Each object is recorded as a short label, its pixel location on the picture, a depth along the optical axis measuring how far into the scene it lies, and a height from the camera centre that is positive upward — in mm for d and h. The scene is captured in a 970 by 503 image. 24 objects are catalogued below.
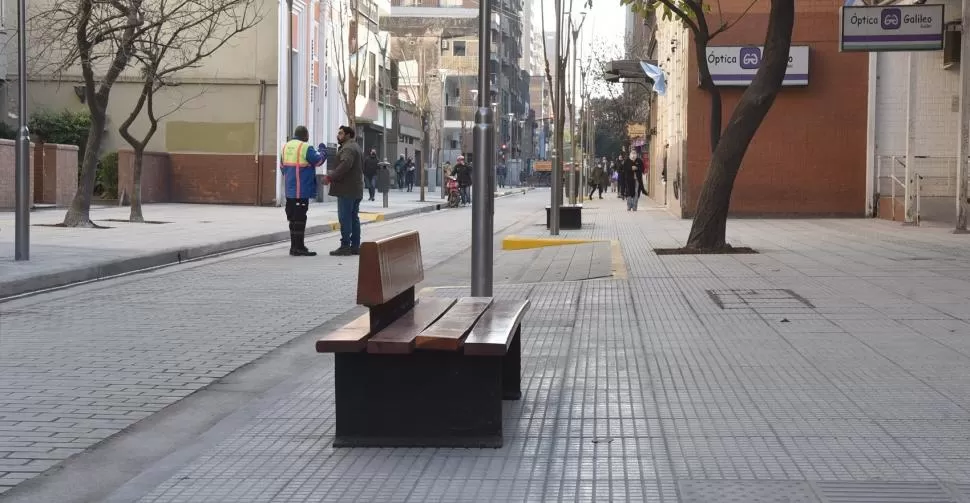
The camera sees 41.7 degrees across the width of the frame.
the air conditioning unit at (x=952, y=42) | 24575 +2828
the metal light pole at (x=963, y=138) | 21078 +858
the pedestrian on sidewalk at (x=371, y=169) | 46750 +577
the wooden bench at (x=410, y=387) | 5633 -899
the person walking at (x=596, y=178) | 59750 +399
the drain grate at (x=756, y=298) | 11164 -1009
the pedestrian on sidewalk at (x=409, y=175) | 69875 +556
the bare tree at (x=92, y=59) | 21453 +2159
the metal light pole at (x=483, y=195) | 9203 -68
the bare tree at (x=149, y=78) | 23062 +1973
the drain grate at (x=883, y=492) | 4754 -1154
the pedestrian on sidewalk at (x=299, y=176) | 17938 +117
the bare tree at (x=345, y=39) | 45125 +5614
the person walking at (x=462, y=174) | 43938 +398
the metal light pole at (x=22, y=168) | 14734 +164
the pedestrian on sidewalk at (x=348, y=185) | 17906 -5
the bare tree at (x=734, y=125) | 16812 +843
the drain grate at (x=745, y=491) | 4770 -1161
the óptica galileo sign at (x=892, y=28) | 21828 +2764
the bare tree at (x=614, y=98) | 64188 +5173
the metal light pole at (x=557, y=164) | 23247 +428
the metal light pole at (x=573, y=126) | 39462 +2041
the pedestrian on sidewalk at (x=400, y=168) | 70562 +949
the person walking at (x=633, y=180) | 37719 +201
